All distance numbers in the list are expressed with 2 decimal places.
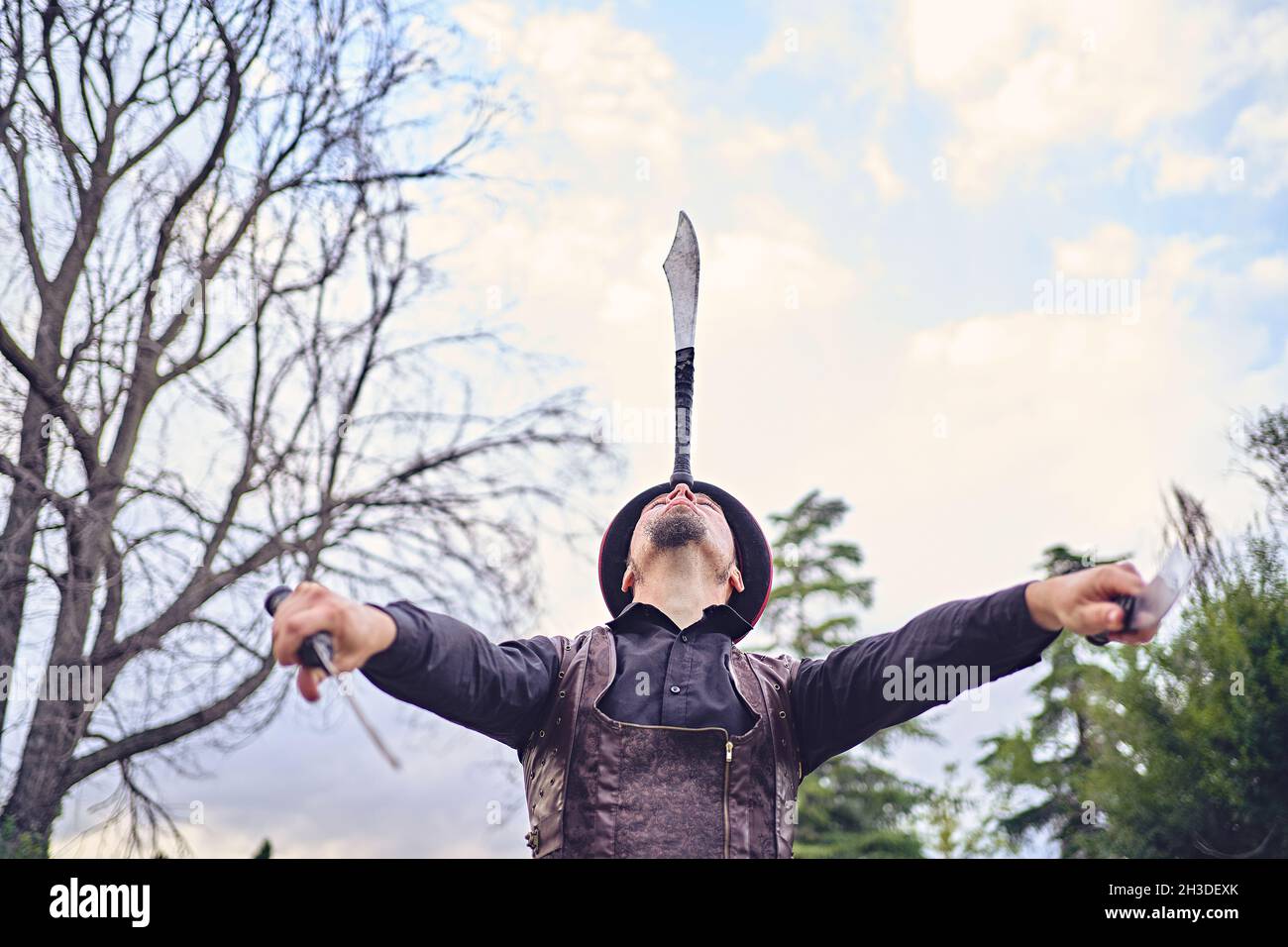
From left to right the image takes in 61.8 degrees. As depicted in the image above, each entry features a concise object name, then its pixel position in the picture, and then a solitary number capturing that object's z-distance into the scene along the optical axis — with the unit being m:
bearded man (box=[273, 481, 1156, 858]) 2.78
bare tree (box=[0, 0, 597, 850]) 7.60
